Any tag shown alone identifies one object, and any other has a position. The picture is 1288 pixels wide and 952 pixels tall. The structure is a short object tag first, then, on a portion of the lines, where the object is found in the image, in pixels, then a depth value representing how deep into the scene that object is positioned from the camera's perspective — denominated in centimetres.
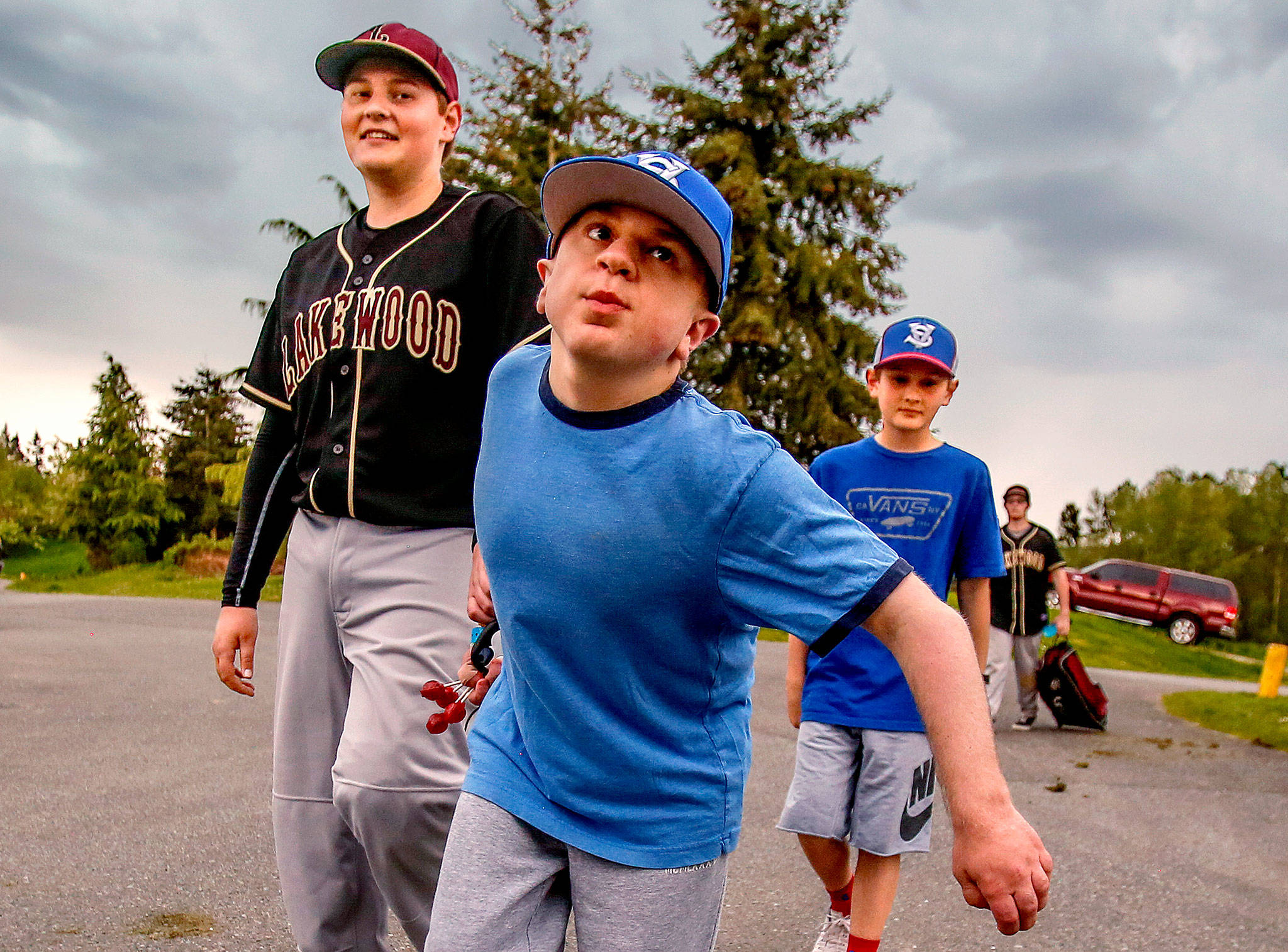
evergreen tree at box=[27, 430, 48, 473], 9851
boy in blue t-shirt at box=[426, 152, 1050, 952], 192
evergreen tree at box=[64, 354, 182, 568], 4169
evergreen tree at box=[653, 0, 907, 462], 2928
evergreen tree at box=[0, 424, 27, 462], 10832
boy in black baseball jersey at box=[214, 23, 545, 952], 260
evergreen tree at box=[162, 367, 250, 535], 4828
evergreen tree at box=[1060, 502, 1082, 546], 14888
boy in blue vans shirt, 373
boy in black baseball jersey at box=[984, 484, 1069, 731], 1041
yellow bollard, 1595
